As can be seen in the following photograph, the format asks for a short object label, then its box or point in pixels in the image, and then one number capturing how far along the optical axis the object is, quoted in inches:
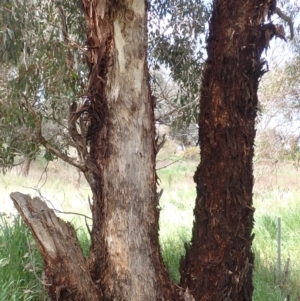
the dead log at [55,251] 110.0
